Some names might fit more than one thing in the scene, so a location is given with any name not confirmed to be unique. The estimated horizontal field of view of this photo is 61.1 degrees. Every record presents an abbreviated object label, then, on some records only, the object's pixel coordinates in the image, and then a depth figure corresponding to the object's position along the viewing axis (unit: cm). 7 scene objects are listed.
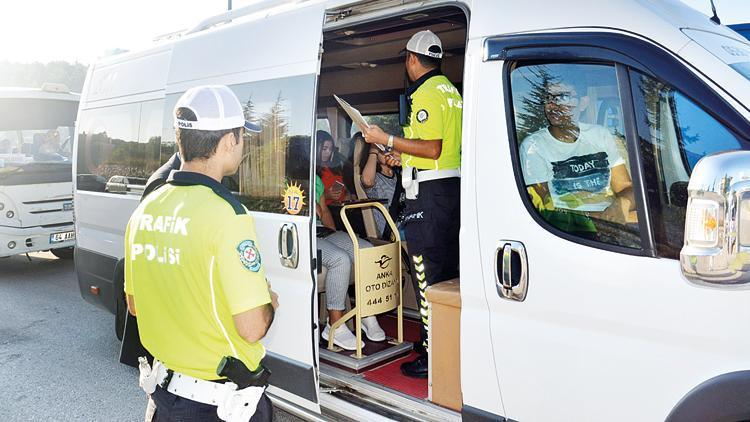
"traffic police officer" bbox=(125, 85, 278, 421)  182
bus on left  823
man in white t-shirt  232
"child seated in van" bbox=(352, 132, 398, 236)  520
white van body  207
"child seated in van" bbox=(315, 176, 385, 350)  434
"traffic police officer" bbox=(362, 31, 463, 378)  342
